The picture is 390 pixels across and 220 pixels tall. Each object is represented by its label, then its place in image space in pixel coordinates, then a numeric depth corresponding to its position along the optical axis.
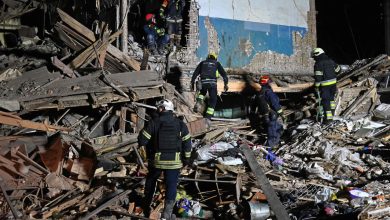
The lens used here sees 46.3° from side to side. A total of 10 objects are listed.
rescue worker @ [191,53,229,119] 10.53
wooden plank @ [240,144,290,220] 6.65
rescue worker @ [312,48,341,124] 10.70
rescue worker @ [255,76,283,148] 10.52
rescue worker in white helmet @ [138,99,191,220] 6.68
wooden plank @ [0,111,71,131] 7.89
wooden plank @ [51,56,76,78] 9.19
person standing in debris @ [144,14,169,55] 11.84
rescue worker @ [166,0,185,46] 11.88
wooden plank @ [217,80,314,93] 11.84
